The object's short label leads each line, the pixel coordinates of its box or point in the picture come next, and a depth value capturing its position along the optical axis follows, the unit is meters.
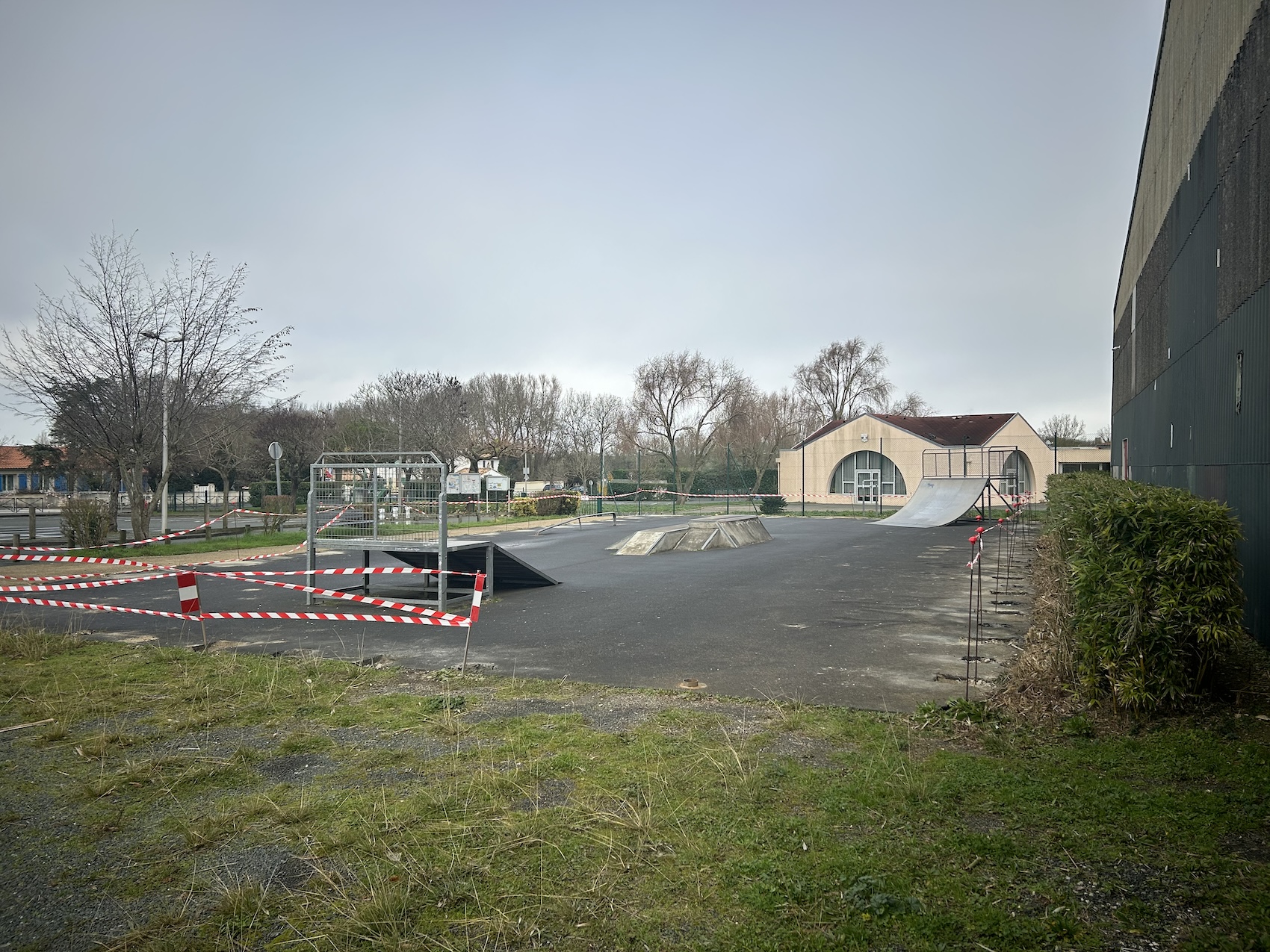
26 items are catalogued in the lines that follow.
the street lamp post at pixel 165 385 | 20.77
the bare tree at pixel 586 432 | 61.41
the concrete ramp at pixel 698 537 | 19.72
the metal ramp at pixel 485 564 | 11.78
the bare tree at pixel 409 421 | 40.47
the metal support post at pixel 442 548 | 10.73
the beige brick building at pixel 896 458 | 46.09
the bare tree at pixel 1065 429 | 76.00
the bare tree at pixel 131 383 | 19.92
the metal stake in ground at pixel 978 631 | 8.15
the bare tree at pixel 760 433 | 63.56
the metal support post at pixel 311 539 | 11.25
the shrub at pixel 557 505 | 36.66
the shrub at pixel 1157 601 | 5.17
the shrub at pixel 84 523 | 18.50
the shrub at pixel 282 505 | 37.20
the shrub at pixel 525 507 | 35.88
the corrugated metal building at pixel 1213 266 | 7.22
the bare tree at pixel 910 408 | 75.69
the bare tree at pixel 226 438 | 24.19
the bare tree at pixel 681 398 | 64.25
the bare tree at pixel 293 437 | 46.84
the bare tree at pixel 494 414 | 54.34
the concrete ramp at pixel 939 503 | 29.31
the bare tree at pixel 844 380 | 70.19
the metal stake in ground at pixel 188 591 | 8.71
